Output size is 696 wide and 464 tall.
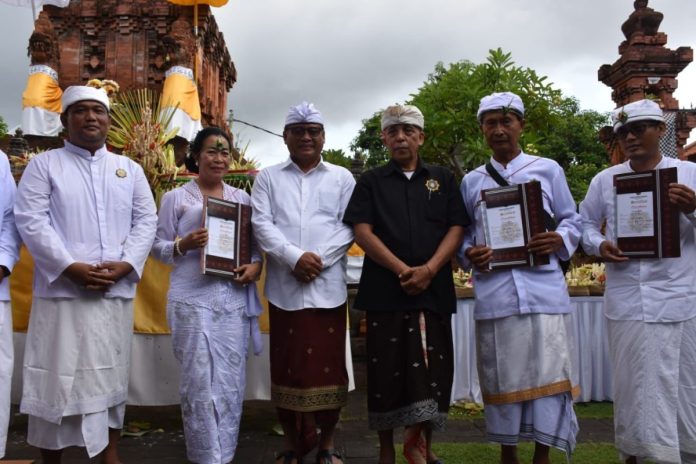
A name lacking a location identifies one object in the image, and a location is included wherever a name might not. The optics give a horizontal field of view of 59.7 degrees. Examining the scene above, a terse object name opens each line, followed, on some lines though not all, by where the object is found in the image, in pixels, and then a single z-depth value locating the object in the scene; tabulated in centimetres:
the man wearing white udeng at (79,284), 303
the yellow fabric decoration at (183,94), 891
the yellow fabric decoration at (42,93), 945
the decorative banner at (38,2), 503
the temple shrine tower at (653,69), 1191
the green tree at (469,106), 1191
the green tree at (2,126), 3112
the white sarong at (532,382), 310
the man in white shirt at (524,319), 311
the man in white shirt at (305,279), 326
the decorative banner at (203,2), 973
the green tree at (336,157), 2473
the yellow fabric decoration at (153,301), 435
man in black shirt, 313
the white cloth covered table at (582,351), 520
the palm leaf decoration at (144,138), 461
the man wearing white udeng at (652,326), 315
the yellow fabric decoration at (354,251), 573
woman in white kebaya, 323
